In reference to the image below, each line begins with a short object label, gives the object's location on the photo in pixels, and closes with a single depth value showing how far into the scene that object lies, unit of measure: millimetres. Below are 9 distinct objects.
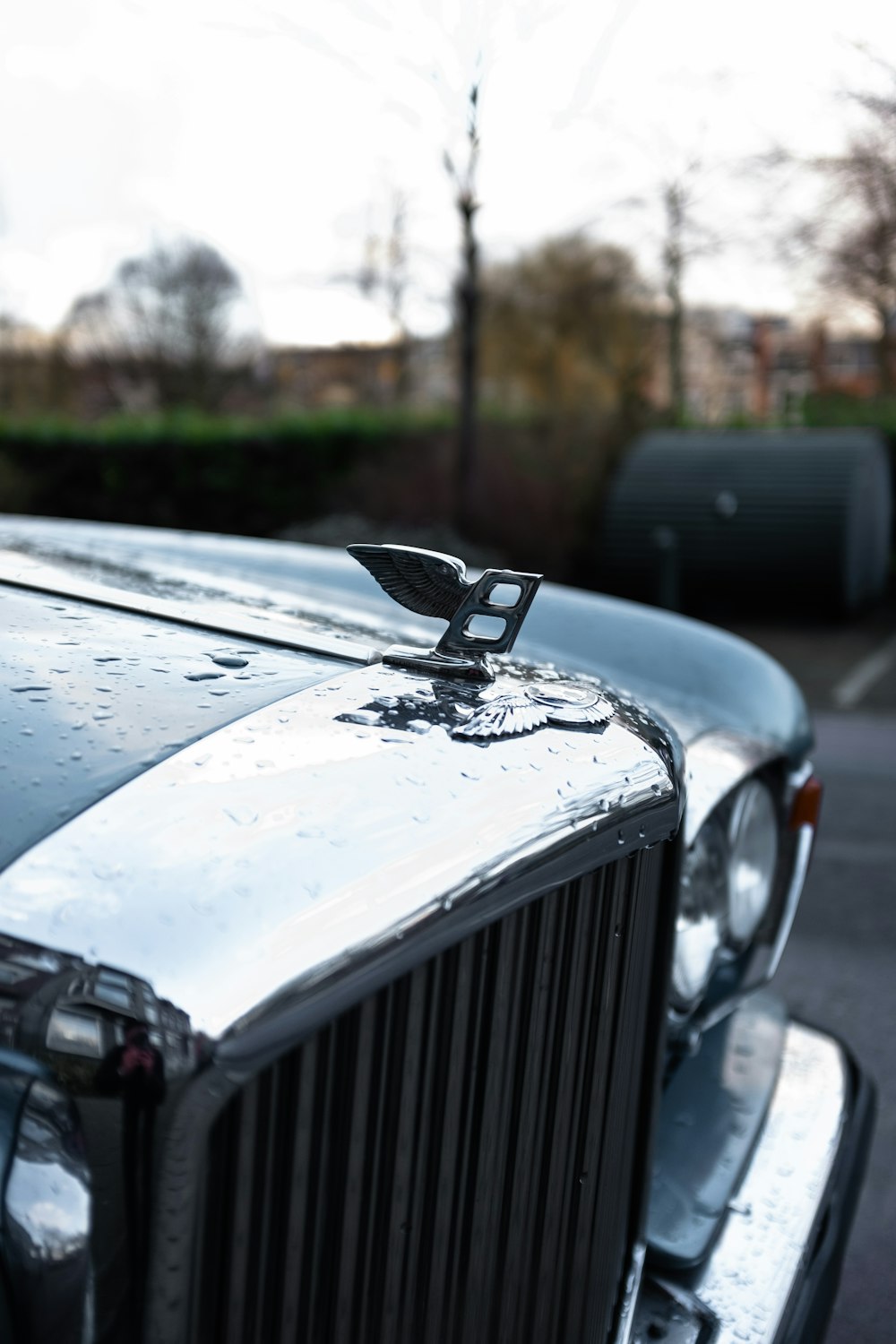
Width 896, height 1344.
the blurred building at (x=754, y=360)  17859
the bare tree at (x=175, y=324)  24109
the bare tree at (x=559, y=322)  23984
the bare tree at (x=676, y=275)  17359
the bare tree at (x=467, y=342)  9867
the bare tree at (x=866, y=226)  11422
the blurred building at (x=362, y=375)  21797
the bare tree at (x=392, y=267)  14914
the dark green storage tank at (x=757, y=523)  10383
